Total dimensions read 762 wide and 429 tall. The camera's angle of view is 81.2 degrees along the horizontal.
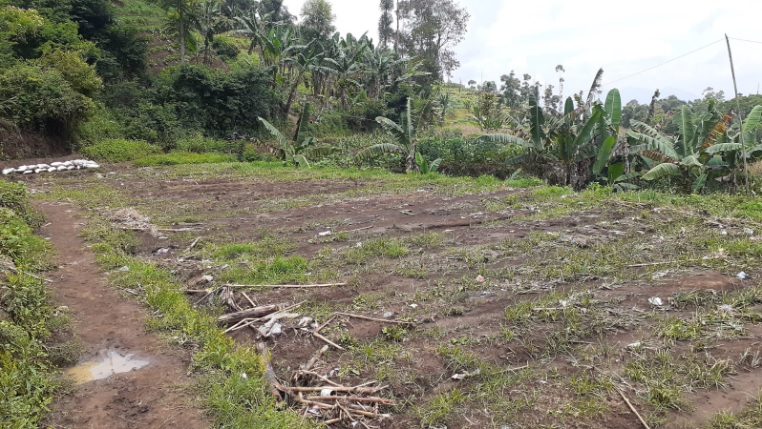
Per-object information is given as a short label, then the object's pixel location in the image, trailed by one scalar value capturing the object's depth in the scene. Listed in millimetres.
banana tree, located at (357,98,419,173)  15617
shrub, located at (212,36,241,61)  33250
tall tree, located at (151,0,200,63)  23250
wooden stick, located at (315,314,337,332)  4162
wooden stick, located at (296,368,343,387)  3411
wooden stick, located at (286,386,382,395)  3320
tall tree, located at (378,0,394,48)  41281
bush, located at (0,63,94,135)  16078
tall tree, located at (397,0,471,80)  39406
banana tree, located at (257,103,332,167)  18406
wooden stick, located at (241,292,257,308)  4691
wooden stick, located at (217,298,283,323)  4449
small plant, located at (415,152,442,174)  15805
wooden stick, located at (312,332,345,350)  3883
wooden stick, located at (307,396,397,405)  3229
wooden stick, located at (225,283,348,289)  5074
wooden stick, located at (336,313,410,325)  4230
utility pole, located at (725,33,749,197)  9627
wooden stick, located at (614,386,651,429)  2854
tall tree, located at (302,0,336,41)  34031
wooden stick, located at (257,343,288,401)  3355
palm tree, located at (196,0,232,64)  25656
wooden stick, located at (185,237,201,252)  6620
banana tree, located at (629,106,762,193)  11031
